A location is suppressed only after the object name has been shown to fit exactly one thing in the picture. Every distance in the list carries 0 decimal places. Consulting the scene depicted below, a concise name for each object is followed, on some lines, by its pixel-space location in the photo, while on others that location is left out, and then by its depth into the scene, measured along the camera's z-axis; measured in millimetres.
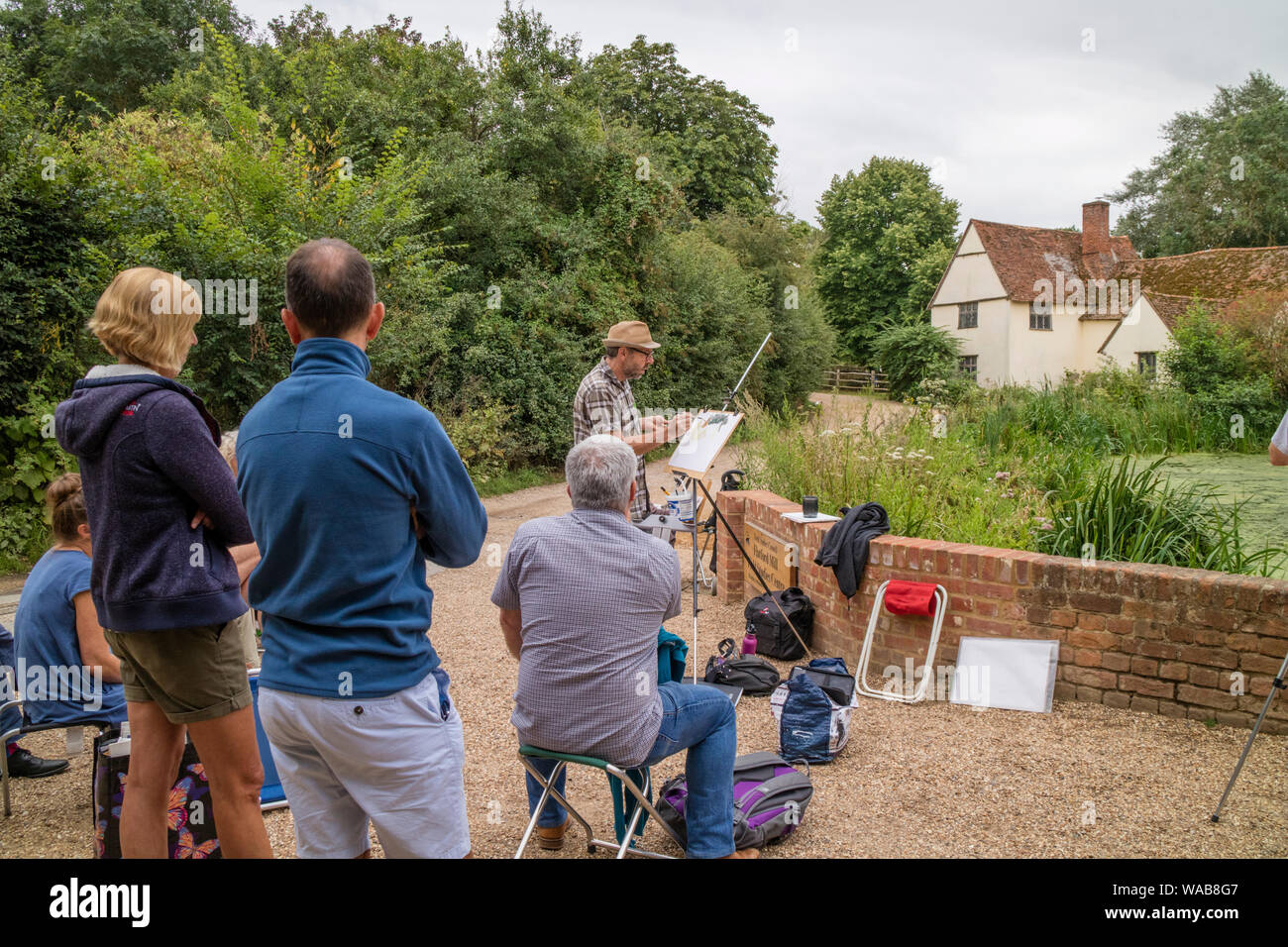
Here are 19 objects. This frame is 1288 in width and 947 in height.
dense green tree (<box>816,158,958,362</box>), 43812
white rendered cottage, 35031
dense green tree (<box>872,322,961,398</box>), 34406
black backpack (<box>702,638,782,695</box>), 5168
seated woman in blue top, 3453
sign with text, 6230
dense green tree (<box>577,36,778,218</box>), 30766
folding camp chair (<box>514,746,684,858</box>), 2793
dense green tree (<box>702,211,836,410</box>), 23500
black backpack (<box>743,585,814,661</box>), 5754
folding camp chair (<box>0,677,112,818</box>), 3499
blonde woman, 2318
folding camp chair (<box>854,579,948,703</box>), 5074
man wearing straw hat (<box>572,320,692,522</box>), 5324
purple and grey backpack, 3426
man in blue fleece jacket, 2016
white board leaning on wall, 4846
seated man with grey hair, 2783
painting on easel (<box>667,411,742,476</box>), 5004
